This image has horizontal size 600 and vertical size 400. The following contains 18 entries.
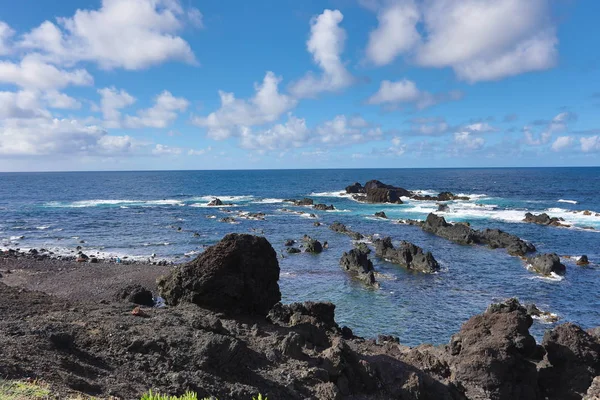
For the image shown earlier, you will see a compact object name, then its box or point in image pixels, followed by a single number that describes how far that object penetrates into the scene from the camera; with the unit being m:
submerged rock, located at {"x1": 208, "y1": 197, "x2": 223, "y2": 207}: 93.00
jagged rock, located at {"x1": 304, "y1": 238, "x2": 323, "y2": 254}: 46.34
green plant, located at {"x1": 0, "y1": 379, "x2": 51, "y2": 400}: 7.43
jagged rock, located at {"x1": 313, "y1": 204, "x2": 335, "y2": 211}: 83.97
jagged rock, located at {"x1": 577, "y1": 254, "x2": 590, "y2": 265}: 38.94
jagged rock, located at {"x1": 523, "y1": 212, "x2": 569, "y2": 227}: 61.17
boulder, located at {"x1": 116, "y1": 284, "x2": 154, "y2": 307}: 22.44
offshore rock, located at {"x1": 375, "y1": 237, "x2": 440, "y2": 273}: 38.28
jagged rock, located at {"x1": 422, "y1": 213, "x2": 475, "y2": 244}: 50.59
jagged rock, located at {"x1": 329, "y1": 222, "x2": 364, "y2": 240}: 54.40
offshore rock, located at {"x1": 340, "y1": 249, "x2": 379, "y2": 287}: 36.49
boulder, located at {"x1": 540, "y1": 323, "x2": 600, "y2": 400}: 15.52
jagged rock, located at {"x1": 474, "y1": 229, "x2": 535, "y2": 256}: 44.03
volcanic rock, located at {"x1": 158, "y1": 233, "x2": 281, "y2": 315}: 16.66
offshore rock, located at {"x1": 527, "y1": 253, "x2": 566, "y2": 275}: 35.91
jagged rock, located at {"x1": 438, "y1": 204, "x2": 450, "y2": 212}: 79.72
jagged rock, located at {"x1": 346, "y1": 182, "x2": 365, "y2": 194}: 118.54
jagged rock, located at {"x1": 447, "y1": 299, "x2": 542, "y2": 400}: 15.11
